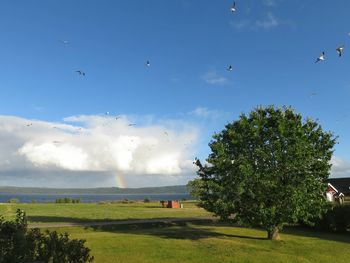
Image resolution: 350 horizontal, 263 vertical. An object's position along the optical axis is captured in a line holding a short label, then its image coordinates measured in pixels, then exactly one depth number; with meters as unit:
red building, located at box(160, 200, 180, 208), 84.12
